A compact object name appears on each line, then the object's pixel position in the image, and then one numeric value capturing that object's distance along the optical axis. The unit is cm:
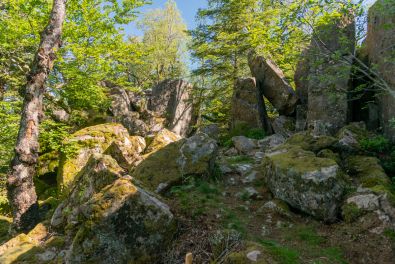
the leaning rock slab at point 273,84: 1562
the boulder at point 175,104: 2006
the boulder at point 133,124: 1755
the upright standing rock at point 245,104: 1602
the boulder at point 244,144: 1320
